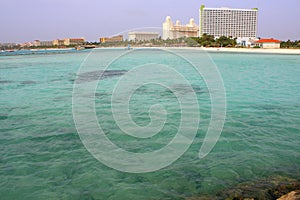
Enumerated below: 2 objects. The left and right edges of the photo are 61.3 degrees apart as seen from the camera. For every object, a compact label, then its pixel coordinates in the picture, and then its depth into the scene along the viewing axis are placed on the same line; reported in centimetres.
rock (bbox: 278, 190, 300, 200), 349
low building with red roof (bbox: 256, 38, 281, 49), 6988
